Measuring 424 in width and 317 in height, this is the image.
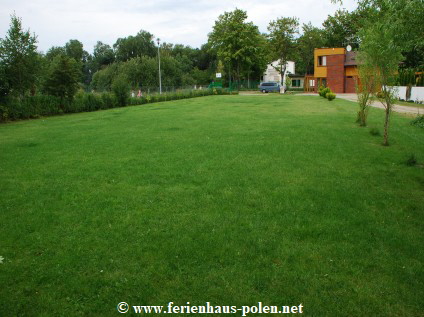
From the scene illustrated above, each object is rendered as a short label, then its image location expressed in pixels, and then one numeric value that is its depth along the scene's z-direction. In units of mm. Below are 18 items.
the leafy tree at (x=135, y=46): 91750
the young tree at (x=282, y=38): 67625
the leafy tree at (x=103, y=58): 102250
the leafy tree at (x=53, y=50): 90181
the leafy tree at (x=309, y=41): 75781
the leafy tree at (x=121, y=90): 32500
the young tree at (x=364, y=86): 13688
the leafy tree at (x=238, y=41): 63531
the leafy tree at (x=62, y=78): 26219
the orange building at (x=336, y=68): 51719
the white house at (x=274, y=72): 80050
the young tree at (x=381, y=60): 11055
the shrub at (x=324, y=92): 38031
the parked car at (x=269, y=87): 59531
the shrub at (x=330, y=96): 34484
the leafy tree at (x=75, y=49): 105812
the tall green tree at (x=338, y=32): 72062
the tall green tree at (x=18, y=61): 22938
